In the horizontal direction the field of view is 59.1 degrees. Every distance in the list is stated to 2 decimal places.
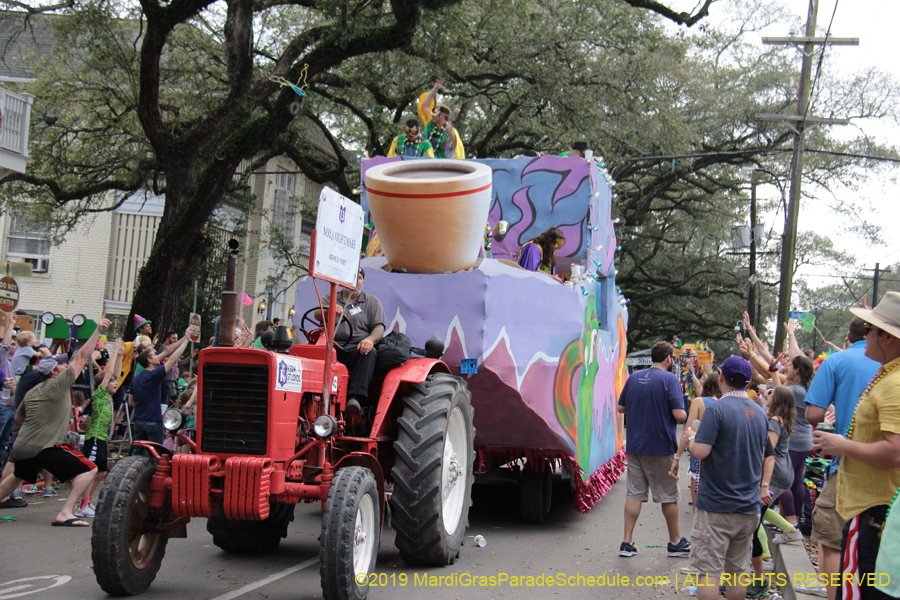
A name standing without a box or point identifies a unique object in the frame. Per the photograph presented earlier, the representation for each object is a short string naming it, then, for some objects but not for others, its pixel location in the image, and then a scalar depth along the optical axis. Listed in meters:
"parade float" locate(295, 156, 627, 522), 7.16
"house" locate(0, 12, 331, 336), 23.44
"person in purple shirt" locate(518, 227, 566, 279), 8.51
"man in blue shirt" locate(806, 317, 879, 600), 4.90
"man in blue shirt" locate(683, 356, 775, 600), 5.05
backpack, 6.24
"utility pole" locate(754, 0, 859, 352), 17.48
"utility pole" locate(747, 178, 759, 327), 26.33
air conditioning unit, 23.72
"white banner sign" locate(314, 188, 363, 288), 4.95
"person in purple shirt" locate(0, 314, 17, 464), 9.45
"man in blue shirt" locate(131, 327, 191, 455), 8.93
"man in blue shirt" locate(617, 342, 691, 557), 6.94
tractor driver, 5.91
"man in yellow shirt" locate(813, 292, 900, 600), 3.40
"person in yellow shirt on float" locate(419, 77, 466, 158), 9.82
